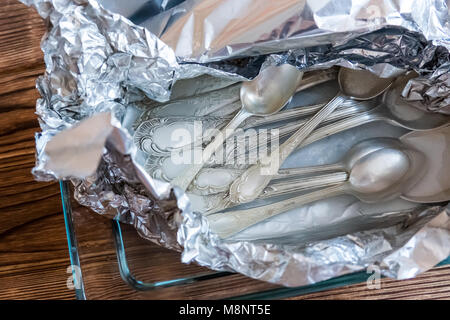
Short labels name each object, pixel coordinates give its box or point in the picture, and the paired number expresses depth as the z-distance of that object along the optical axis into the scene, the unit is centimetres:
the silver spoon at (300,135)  51
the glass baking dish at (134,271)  49
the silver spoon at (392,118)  52
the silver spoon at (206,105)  53
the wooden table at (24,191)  56
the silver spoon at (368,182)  51
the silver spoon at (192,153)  52
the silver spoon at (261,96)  51
